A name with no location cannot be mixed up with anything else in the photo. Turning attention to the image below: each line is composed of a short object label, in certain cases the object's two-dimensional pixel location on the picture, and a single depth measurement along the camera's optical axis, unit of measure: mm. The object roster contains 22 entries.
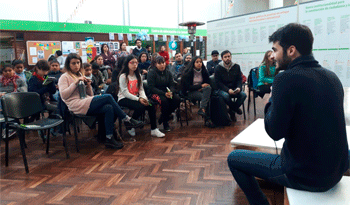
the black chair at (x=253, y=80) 5202
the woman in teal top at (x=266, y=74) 4863
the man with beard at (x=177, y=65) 6565
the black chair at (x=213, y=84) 4884
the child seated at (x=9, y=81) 4254
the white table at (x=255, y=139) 2172
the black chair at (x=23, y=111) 2835
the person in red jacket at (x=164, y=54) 7549
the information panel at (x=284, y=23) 4199
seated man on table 1303
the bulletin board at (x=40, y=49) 7864
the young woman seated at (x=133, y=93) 3938
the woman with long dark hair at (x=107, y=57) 7024
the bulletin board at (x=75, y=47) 8406
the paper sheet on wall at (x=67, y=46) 8375
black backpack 4461
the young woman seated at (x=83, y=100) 3350
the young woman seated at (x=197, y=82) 4539
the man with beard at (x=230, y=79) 4719
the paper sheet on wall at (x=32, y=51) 7870
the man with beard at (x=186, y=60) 6012
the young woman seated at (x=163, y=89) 4289
